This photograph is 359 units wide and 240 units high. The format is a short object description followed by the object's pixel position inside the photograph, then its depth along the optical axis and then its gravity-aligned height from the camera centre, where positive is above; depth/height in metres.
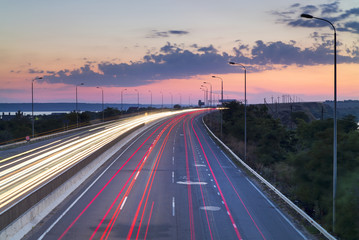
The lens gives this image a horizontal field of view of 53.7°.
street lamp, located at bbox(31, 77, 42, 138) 56.13 +2.91
